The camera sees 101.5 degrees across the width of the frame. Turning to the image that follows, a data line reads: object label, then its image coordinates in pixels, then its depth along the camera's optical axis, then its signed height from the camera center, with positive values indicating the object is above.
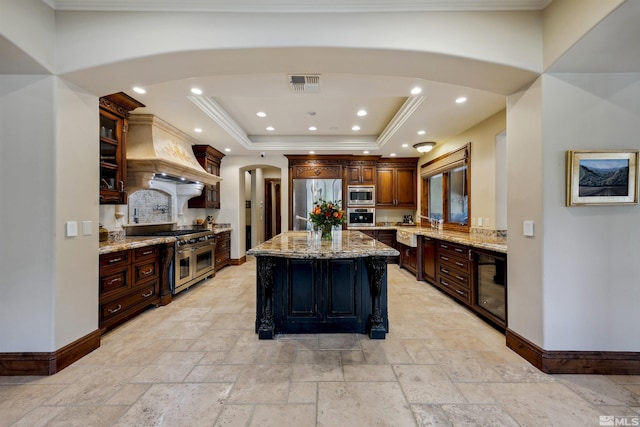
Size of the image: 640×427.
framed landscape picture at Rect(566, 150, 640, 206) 2.02 +0.28
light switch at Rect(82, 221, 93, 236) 2.30 -0.12
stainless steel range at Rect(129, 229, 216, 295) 3.83 -0.70
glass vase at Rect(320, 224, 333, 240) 3.25 -0.21
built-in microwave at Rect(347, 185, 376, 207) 6.39 +0.47
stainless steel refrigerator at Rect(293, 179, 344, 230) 6.20 +0.48
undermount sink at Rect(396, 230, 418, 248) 4.89 -0.48
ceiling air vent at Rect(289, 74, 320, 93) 2.70 +1.42
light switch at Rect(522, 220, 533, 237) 2.17 -0.12
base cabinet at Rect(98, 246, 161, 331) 2.66 -0.79
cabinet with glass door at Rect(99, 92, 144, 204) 3.03 +0.83
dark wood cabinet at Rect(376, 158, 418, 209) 6.48 +0.74
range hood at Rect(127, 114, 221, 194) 3.52 +0.88
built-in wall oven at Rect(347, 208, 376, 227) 6.43 -0.07
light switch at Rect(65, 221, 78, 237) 2.16 -0.11
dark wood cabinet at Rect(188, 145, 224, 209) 5.23 +0.97
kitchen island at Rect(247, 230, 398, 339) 2.71 -0.84
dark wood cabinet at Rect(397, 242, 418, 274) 5.07 -0.90
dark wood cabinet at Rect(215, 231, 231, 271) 5.44 -0.77
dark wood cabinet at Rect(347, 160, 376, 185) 6.39 +1.03
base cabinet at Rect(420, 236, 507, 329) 2.74 -0.80
